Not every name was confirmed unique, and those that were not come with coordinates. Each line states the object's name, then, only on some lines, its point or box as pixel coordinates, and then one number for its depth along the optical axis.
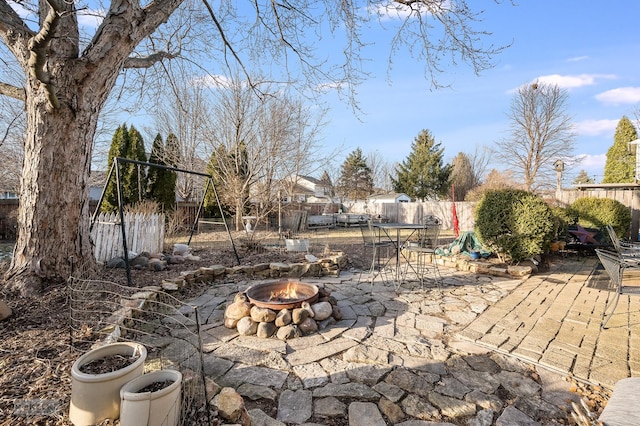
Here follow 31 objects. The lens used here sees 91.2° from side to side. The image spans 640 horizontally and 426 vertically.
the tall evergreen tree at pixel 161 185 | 12.34
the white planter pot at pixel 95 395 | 1.43
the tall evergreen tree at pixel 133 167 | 11.42
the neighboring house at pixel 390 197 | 28.67
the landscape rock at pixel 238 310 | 3.15
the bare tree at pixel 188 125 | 12.02
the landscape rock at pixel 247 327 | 2.98
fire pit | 3.35
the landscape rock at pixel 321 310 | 3.18
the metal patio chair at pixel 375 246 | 4.76
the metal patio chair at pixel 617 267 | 3.00
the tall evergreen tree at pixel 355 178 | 28.42
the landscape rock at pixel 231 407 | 1.58
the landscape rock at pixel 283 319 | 3.02
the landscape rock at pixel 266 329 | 2.93
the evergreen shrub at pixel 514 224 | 5.24
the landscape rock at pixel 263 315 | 3.03
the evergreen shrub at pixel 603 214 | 7.72
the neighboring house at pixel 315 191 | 27.30
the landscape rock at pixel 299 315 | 3.03
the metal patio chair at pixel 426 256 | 4.68
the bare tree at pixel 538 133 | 17.45
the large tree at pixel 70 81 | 3.36
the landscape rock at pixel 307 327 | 3.01
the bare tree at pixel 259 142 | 11.20
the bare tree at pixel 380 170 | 31.11
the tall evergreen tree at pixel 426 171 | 24.95
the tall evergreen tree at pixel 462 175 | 27.77
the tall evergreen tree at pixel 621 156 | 16.81
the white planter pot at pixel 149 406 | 1.33
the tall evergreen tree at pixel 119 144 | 11.45
